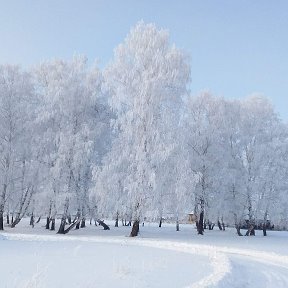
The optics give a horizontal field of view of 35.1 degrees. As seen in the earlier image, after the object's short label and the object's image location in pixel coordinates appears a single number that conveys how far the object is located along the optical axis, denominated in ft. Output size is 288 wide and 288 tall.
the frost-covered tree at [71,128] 118.01
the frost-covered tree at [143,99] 105.81
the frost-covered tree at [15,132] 122.52
